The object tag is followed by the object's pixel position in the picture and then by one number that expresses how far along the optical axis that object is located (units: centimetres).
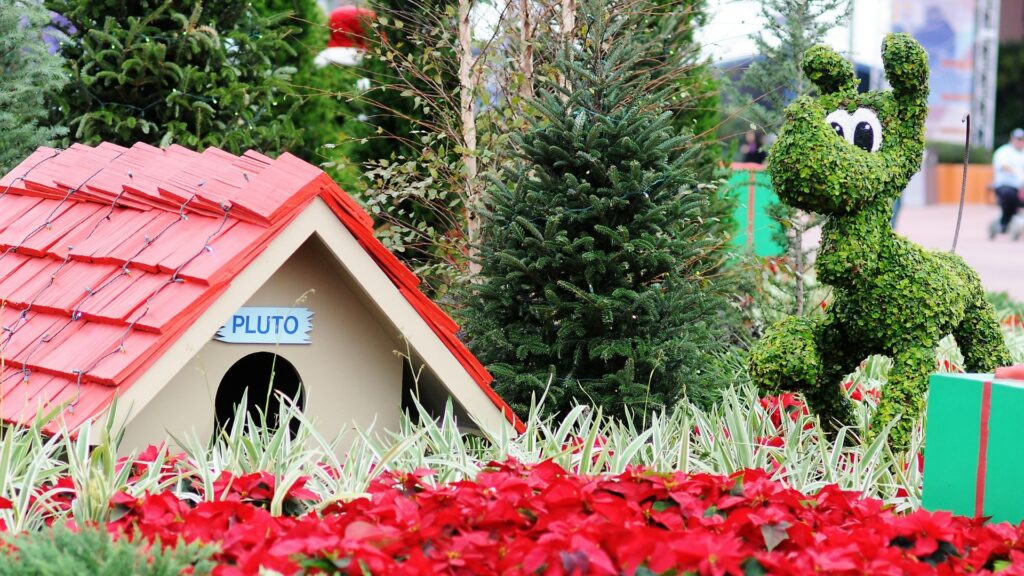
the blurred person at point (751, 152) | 1329
